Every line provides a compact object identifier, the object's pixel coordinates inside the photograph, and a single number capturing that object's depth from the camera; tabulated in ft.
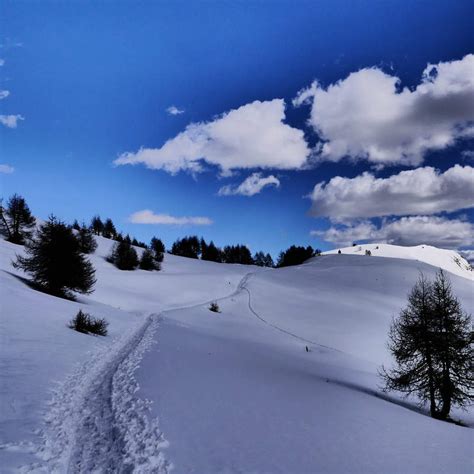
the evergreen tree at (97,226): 397.31
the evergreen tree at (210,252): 458.91
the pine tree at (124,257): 207.10
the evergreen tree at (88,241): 215.02
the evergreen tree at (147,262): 226.13
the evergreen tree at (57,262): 87.56
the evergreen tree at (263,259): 565.94
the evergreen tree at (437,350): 54.80
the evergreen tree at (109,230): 404.36
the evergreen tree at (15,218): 192.13
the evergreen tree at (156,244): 386.91
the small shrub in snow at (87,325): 63.03
